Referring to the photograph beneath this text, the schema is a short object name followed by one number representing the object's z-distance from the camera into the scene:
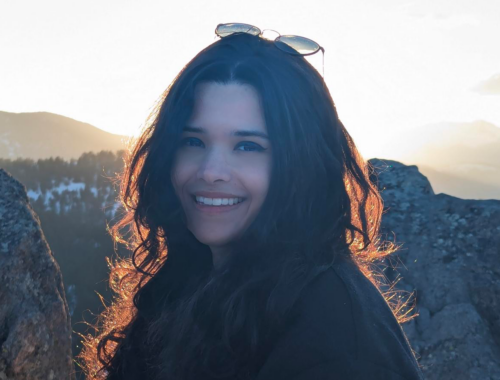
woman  0.47
